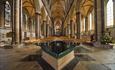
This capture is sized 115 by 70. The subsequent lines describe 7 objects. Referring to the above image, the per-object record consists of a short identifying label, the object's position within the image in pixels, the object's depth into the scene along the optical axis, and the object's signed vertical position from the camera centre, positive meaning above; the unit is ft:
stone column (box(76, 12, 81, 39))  28.35 +6.36
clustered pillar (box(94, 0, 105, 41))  14.67 +3.99
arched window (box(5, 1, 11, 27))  30.78 +11.88
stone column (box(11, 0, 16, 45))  15.55 +4.11
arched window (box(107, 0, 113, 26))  27.72 +11.27
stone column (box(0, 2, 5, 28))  28.89 +10.71
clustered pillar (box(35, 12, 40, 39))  28.33 +4.85
